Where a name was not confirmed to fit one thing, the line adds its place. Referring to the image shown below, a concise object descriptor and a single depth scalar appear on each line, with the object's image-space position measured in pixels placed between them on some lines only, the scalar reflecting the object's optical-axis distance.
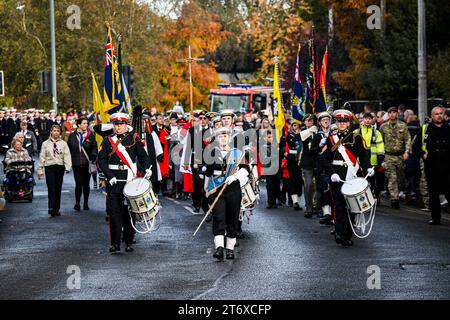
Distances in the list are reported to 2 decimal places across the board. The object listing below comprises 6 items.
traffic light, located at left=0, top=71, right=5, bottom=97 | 32.54
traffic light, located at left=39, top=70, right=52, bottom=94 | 50.28
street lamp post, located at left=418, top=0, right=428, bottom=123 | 28.91
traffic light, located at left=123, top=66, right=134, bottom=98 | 33.81
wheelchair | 26.23
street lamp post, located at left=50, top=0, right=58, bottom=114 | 49.84
